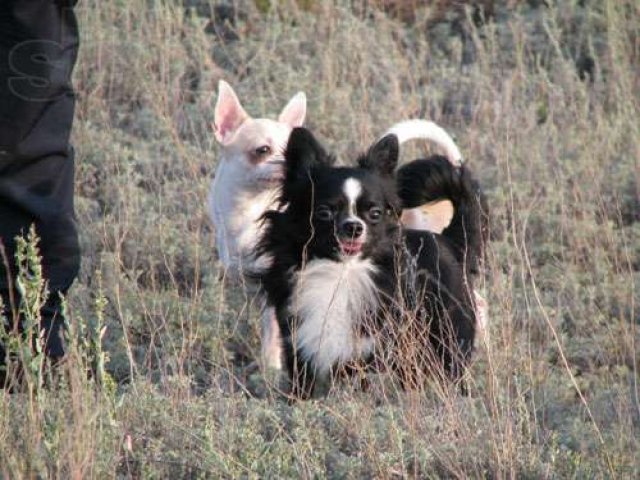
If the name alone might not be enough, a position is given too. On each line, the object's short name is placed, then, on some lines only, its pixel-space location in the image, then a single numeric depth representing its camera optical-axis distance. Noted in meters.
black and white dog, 9.33
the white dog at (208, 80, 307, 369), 11.66
